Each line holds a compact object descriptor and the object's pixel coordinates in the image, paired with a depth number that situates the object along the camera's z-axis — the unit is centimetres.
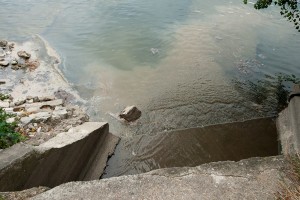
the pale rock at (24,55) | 919
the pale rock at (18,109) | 634
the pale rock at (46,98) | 714
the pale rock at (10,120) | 547
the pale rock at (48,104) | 667
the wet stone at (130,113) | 695
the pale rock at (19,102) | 677
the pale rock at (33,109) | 629
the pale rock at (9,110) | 609
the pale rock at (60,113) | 612
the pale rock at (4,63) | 867
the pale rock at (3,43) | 974
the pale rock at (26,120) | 560
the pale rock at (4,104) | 644
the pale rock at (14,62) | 872
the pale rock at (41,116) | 580
